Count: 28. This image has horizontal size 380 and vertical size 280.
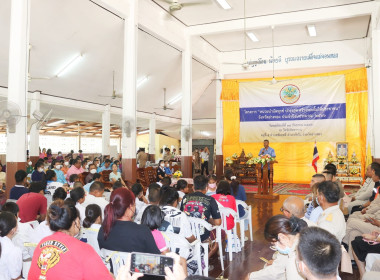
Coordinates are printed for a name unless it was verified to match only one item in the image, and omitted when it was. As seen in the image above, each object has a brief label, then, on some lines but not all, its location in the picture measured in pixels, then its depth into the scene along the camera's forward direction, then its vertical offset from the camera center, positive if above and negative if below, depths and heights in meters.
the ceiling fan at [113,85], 9.83 +2.32
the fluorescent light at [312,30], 9.16 +3.69
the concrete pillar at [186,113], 9.41 +1.29
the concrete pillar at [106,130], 12.30 +1.04
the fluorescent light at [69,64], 8.66 +2.55
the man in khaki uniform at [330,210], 2.65 -0.47
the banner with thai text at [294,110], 10.28 +1.56
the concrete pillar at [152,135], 14.53 +1.00
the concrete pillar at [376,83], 7.63 +1.74
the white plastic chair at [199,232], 2.92 -0.75
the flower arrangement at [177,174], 7.62 -0.40
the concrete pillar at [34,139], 9.61 +0.57
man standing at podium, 8.46 +0.15
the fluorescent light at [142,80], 10.75 +2.58
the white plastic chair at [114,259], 2.07 -0.66
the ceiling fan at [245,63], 7.79 +2.28
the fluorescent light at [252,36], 9.78 +3.75
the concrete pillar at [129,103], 6.88 +1.15
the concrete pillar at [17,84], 4.62 +1.06
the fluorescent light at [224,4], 7.86 +3.80
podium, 8.12 -0.69
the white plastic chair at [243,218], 4.26 -0.84
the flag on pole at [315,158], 9.13 -0.03
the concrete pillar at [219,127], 11.70 +1.10
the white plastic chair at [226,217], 3.74 -0.71
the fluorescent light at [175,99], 13.57 +2.47
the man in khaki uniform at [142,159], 9.58 -0.06
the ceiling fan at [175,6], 5.16 +2.42
